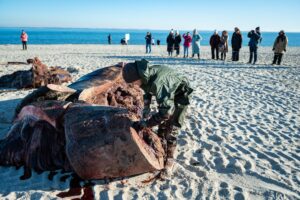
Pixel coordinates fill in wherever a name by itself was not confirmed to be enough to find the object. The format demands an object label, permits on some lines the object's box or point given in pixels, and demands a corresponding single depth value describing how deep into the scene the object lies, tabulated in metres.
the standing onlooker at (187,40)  14.33
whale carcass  2.95
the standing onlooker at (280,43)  11.66
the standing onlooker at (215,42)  13.15
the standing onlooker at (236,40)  12.33
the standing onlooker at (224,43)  12.76
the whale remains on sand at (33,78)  7.16
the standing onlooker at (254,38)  11.91
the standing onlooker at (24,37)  18.49
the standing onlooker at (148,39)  16.32
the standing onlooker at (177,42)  14.96
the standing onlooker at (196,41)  13.67
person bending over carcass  2.95
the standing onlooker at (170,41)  14.88
